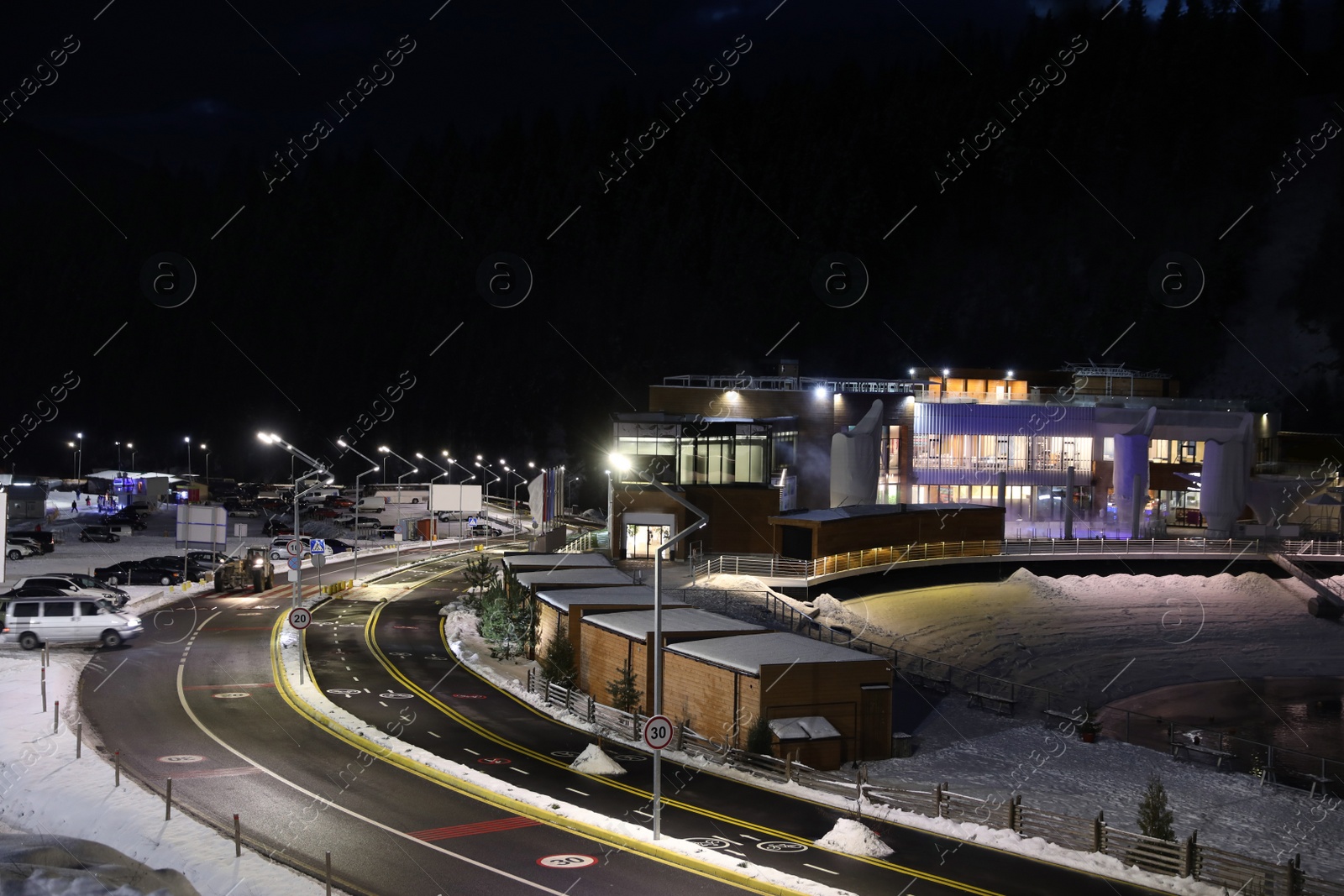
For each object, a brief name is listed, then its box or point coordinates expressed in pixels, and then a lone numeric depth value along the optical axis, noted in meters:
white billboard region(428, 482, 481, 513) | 83.25
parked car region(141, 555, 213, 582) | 60.60
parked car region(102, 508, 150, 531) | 87.00
